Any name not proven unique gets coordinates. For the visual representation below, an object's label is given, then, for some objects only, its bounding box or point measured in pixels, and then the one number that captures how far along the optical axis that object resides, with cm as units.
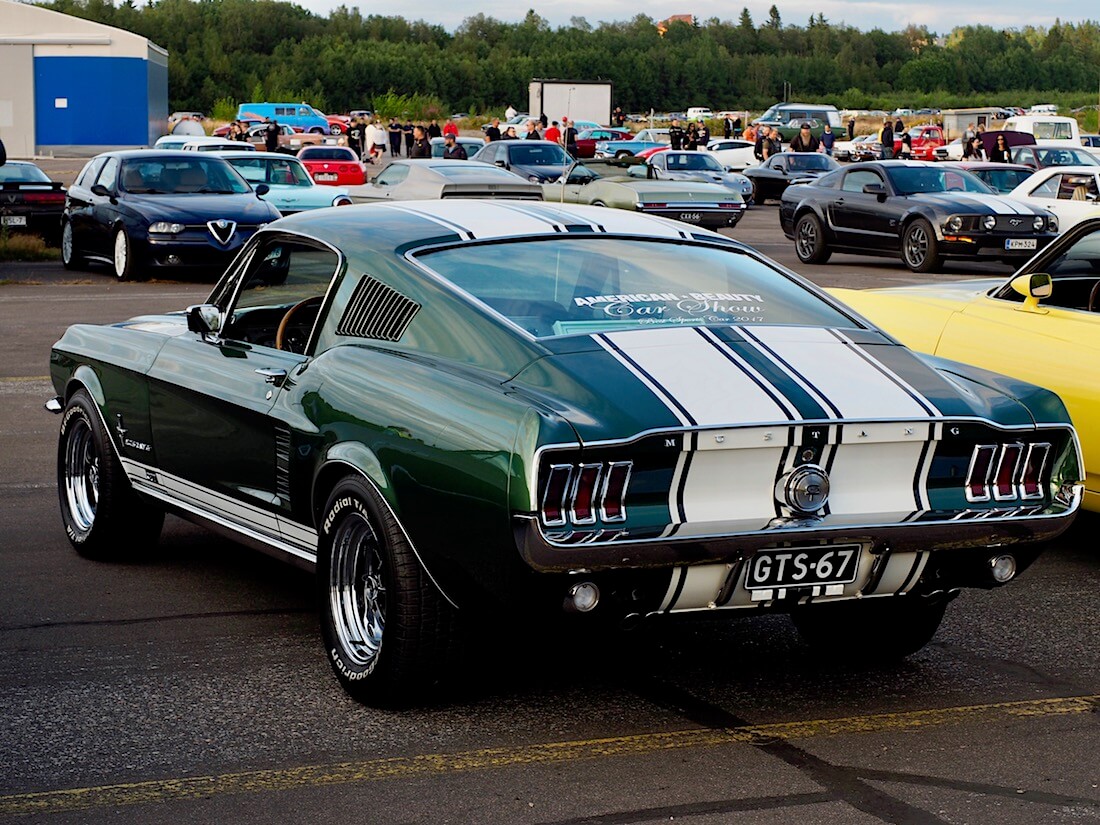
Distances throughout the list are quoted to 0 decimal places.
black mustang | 2158
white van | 4884
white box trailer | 6162
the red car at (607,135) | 6082
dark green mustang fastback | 441
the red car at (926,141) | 5522
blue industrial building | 5638
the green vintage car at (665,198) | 2656
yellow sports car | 694
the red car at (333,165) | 3256
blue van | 7256
